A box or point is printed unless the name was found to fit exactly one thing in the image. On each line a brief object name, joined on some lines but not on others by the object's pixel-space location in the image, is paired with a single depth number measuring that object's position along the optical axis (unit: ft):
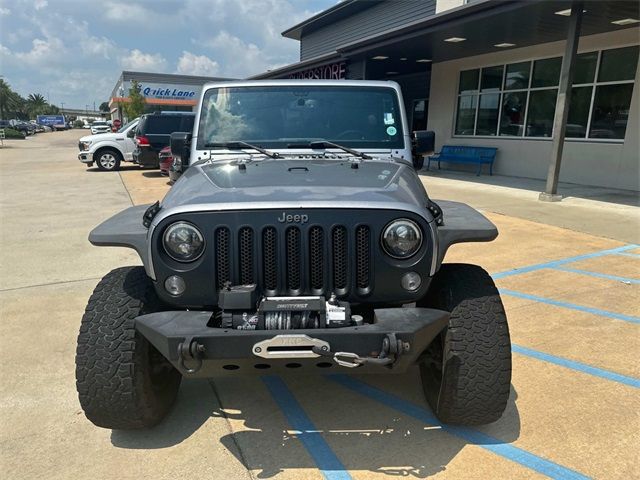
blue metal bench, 46.93
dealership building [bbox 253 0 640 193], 32.12
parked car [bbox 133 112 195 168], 48.78
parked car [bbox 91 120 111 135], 150.72
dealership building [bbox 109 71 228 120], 166.71
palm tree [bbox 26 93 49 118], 381.93
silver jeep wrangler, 6.77
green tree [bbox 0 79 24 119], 260.52
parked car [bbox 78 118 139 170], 53.21
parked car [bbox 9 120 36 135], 190.71
